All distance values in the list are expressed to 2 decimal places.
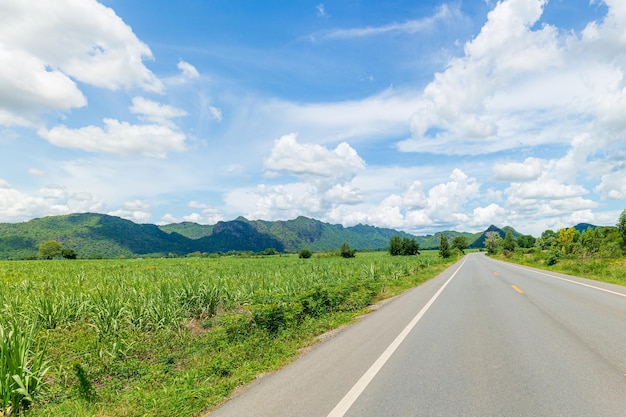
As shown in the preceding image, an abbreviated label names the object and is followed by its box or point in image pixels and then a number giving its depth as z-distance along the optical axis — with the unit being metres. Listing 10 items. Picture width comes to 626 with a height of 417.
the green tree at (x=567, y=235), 114.57
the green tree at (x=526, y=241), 170.27
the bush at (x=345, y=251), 95.63
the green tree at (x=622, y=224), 70.12
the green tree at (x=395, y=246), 106.25
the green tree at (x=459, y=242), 153.59
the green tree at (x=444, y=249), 82.19
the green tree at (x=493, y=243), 124.81
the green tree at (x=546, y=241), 133.75
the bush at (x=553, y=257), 34.94
